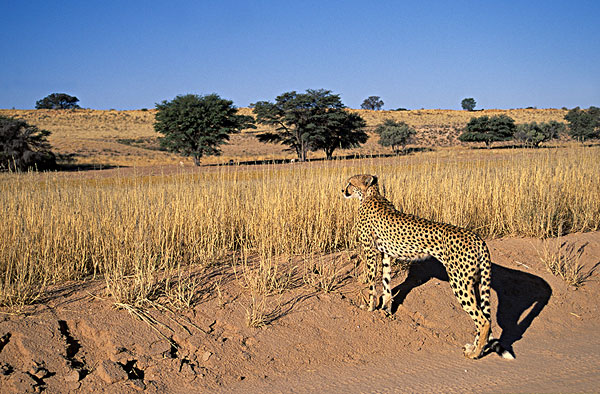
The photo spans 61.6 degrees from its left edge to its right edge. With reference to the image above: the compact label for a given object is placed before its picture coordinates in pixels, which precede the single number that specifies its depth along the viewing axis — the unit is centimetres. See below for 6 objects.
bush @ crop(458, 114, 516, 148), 3984
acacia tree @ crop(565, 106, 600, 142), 4253
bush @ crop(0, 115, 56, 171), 2538
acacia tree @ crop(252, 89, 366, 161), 3262
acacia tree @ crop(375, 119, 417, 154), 4155
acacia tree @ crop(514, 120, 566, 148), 3827
